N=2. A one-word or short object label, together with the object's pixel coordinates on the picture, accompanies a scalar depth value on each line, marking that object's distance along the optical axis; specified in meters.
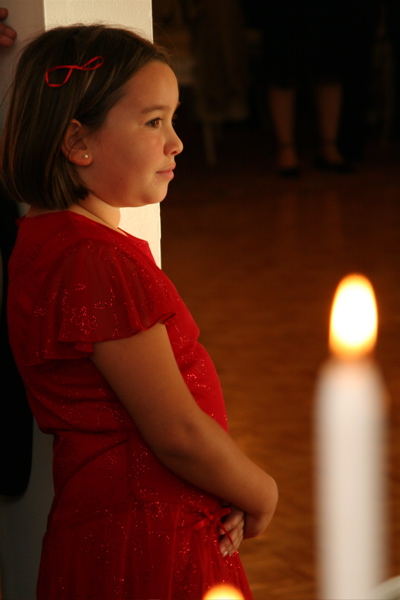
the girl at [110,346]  2.50
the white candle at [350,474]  1.54
